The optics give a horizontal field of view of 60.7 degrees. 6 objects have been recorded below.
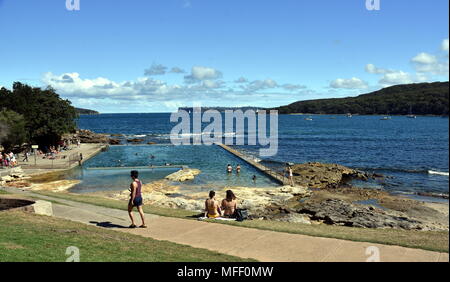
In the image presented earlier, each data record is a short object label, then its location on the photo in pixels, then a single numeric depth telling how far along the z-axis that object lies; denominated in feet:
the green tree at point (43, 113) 173.68
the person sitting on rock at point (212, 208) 41.63
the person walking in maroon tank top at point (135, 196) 35.35
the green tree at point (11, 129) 136.36
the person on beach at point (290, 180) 102.53
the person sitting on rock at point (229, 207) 42.22
